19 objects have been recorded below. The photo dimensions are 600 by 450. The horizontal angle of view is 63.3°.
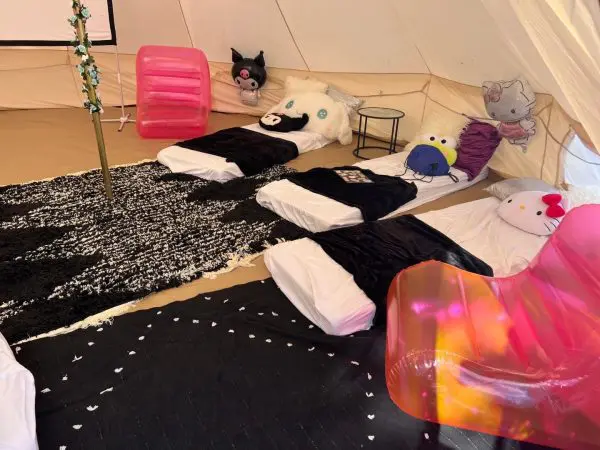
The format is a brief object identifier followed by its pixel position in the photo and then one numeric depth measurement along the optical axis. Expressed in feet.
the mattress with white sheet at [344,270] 6.40
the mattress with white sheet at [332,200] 8.84
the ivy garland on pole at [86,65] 8.55
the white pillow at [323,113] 13.58
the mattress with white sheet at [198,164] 10.98
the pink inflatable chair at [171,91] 13.42
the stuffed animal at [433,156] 10.75
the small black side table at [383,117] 12.55
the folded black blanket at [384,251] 6.79
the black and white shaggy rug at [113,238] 6.92
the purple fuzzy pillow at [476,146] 11.01
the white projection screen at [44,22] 13.14
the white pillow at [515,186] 9.45
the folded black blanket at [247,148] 11.41
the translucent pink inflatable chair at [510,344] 4.76
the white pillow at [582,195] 8.45
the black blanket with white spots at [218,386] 4.99
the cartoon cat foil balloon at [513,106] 9.70
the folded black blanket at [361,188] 9.25
